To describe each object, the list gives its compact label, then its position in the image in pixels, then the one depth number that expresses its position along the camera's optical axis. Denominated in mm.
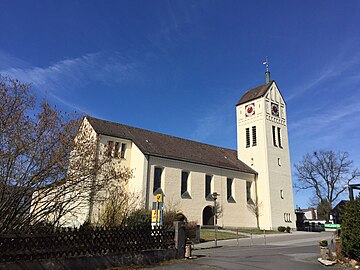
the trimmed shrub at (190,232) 22138
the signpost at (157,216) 14416
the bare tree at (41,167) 8836
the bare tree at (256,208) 38344
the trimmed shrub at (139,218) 19469
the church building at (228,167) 30875
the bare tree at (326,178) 48281
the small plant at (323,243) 12778
